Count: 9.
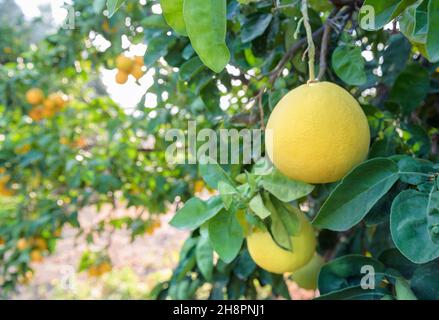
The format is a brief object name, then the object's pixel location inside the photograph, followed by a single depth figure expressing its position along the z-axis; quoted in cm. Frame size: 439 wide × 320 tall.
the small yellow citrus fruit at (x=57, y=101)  222
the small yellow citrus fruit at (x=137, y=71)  153
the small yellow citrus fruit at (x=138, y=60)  158
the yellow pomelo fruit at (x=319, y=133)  58
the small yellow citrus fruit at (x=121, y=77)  155
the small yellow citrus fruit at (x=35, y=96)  216
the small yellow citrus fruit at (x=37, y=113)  221
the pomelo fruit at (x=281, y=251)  78
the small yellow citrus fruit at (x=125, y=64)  156
